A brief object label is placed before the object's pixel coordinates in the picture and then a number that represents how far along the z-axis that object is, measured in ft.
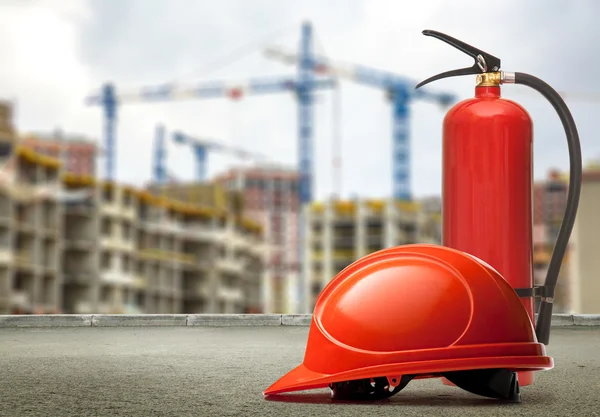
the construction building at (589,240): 202.69
